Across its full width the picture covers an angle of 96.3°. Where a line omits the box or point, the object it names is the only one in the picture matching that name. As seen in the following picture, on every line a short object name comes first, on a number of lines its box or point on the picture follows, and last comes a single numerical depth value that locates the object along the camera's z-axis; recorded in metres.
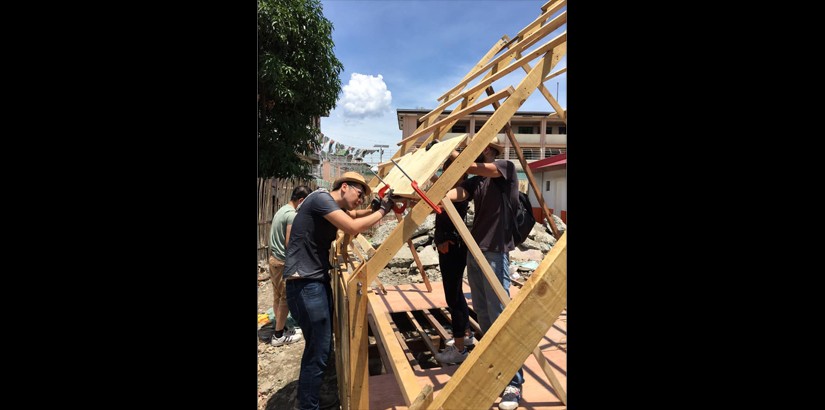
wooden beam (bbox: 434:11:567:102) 2.47
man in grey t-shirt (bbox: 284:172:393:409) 2.66
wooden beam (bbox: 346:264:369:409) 1.98
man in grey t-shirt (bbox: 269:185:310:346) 4.70
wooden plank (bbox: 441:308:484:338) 4.37
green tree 8.16
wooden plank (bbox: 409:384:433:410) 1.40
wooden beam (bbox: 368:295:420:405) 1.82
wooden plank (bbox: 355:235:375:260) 3.45
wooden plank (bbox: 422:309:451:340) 4.17
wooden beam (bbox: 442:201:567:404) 2.23
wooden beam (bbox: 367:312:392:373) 3.24
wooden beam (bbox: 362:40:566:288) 2.06
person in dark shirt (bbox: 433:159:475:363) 3.47
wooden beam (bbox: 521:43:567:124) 2.84
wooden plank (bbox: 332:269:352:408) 2.37
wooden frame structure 1.41
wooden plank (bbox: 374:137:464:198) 2.22
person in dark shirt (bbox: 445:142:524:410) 2.88
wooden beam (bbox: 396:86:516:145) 2.43
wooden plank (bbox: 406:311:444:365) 3.95
